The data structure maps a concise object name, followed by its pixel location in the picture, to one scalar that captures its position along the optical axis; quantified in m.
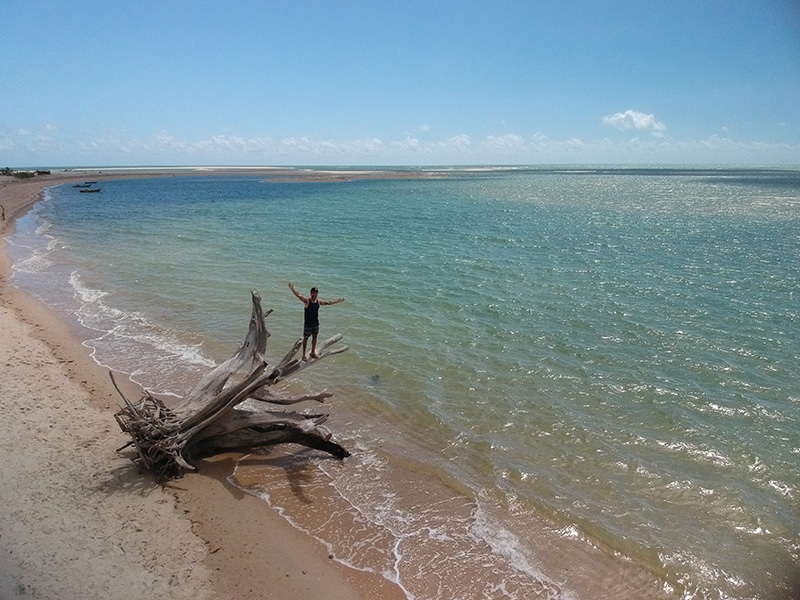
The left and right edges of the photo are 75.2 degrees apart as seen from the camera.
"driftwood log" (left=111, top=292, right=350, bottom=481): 9.36
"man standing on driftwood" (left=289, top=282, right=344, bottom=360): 12.14
